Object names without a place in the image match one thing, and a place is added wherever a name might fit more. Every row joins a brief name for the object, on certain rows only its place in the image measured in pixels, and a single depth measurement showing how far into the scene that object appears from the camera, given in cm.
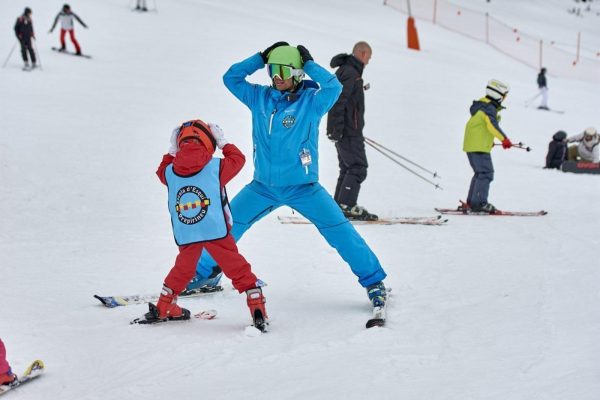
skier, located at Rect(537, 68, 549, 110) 4297
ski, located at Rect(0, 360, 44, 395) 714
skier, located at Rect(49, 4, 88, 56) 3797
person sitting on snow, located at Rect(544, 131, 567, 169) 2775
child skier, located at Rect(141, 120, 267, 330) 904
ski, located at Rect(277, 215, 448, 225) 1661
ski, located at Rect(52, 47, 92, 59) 3755
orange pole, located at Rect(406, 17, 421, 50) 5712
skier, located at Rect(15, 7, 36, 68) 3284
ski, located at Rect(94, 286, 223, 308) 1012
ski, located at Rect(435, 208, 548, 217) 1837
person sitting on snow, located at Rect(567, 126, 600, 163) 2825
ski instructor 984
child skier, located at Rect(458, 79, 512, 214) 1814
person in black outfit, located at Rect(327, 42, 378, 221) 1598
